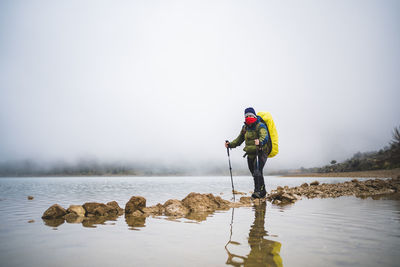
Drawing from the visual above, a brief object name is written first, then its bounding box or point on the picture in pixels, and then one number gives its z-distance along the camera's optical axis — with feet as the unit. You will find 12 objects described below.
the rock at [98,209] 20.51
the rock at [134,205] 22.02
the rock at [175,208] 21.62
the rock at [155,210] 22.18
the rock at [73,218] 17.74
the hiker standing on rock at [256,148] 31.76
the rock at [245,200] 28.92
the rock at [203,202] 24.53
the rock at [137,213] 20.77
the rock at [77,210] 19.77
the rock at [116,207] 22.08
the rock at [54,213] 18.85
